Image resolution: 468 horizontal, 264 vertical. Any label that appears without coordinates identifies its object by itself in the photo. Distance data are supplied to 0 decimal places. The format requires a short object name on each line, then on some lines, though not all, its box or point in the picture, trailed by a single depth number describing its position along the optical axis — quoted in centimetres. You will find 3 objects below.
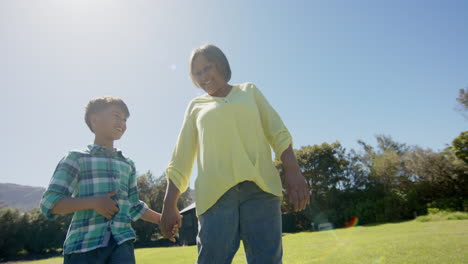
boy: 178
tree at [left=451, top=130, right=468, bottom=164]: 1730
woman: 166
